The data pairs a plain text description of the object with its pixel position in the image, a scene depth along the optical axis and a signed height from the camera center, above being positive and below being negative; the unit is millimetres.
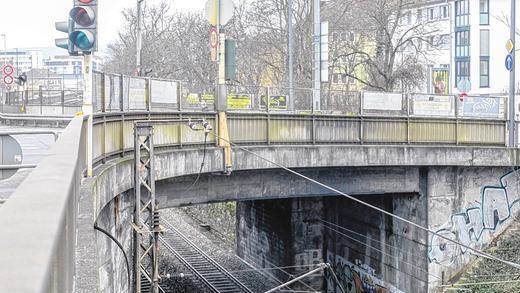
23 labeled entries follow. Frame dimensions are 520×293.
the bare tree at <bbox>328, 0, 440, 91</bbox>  34062 +4258
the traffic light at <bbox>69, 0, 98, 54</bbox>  8977 +1155
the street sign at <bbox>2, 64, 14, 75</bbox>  42125 +2955
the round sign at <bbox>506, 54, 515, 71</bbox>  23244 +1818
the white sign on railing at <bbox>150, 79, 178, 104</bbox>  15695 +625
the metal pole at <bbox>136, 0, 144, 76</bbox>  33344 +3777
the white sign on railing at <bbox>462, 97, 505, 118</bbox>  22672 +364
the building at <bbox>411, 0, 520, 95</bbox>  64438 +6565
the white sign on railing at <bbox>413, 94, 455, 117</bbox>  21797 +414
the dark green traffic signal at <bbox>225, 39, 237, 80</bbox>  17531 +1469
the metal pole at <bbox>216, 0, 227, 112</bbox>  17562 +1125
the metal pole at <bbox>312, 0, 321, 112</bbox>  23245 +2349
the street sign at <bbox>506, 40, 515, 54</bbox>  23686 +2386
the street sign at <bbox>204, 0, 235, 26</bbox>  17766 +2665
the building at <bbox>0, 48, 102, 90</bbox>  149775 +10095
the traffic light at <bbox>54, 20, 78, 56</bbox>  9047 +1066
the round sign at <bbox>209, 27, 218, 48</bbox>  17578 +1994
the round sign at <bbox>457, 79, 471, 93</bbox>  31922 +1472
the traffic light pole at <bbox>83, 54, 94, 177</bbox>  9319 +305
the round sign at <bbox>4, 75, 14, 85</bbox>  42694 +2426
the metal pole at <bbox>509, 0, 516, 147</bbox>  22578 +633
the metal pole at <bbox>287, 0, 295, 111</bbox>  26828 +2786
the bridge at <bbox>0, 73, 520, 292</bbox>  14109 -1411
